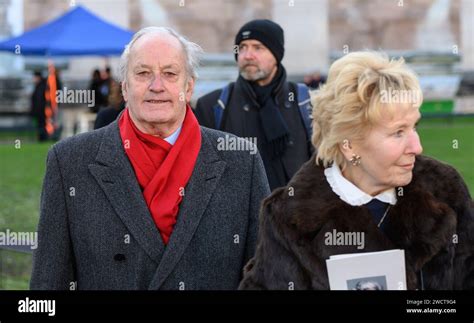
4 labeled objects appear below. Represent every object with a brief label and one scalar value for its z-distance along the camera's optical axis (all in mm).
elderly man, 4168
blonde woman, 3705
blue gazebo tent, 22062
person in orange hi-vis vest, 27156
